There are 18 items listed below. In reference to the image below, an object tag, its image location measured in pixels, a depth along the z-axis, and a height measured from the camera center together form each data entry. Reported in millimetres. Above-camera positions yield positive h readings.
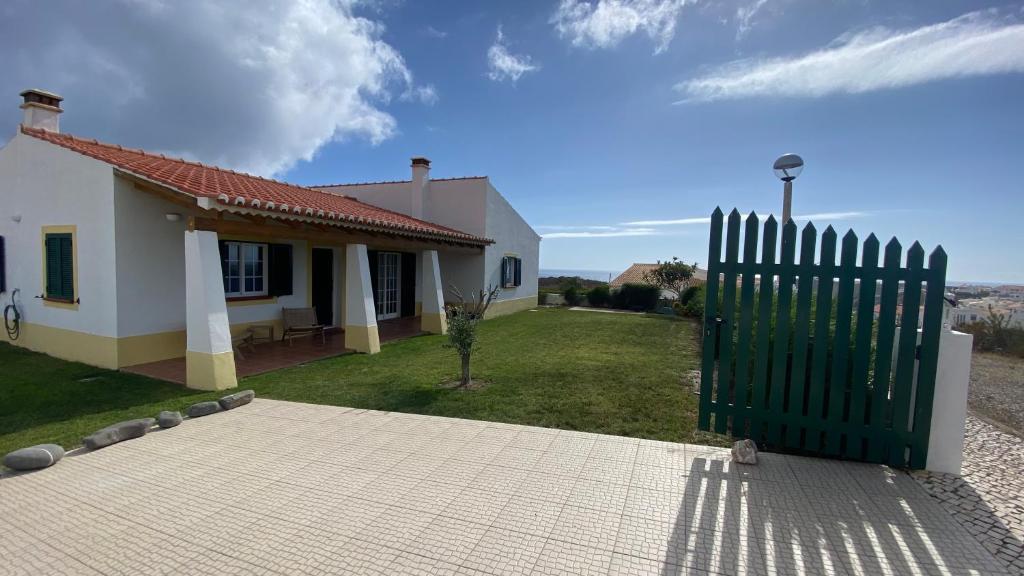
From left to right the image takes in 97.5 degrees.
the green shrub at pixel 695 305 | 18531 -1341
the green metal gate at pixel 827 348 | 3875 -648
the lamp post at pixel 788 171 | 5184 +1242
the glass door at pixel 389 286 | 14824 -793
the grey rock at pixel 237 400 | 5949 -1938
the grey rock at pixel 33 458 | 4098 -1934
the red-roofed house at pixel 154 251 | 7133 +74
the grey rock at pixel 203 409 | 5656 -1957
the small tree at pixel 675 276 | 24192 -202
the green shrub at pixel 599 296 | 25688 -1524
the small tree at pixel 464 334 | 7027 -1087
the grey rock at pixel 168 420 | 5234 -1937
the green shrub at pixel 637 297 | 24391 -1437
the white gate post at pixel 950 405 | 3785 -1045
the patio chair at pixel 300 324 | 10672 -1576
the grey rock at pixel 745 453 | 4086 -1633
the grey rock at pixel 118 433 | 4641 -1945
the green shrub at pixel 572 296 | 26500 -1603
